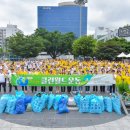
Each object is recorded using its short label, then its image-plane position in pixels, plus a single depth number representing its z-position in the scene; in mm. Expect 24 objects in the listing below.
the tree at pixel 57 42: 39841
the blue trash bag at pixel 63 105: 5821
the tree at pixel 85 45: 30119
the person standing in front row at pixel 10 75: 7964
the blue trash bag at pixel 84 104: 5875
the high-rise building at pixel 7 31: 88775
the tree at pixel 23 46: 30611
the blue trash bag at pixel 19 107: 5760
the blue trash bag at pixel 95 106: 5839
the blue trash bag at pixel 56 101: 5942
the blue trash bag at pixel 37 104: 5865
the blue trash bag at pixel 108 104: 5944
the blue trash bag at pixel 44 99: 5915
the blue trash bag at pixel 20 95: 5968
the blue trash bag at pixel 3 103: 5790
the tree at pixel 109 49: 26868
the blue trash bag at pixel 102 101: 5913
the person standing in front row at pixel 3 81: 7941
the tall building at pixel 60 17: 73662
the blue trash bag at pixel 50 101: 5983
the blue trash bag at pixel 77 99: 6033
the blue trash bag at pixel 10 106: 5756
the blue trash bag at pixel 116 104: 5922
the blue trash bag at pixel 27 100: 5917
